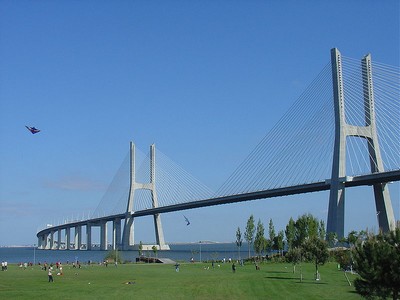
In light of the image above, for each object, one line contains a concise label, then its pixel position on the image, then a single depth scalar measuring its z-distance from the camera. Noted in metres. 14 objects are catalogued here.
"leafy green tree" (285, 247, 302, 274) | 42.06
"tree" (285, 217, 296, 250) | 73.44
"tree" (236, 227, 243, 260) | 79.94
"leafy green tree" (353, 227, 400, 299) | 18.05
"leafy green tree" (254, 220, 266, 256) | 77.56
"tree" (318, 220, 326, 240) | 72.84
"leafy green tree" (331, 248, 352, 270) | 35.93
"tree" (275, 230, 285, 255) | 75.95
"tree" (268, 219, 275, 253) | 77.90
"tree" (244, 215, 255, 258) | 79.44
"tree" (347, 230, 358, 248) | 53.08
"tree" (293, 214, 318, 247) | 71.25
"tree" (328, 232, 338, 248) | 56.19
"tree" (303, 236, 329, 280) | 40.28
